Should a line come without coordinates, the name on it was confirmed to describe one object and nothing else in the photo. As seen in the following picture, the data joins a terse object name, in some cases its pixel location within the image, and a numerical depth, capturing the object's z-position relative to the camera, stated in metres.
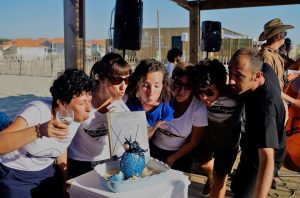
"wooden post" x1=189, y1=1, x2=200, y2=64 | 7.41
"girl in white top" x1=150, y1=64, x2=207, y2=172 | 2.50
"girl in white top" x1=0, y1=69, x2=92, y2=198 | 1.83
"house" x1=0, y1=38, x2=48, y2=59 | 44.97
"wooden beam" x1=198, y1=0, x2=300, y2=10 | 6.74
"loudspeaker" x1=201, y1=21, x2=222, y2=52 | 8.80
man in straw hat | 3.98
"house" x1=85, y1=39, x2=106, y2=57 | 53.77
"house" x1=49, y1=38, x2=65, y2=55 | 52.30
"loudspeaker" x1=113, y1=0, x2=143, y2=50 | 5.55
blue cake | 1.69
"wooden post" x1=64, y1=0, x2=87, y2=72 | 3.18
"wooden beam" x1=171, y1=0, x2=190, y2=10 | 6.72
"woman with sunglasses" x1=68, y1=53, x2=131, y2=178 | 2.25
